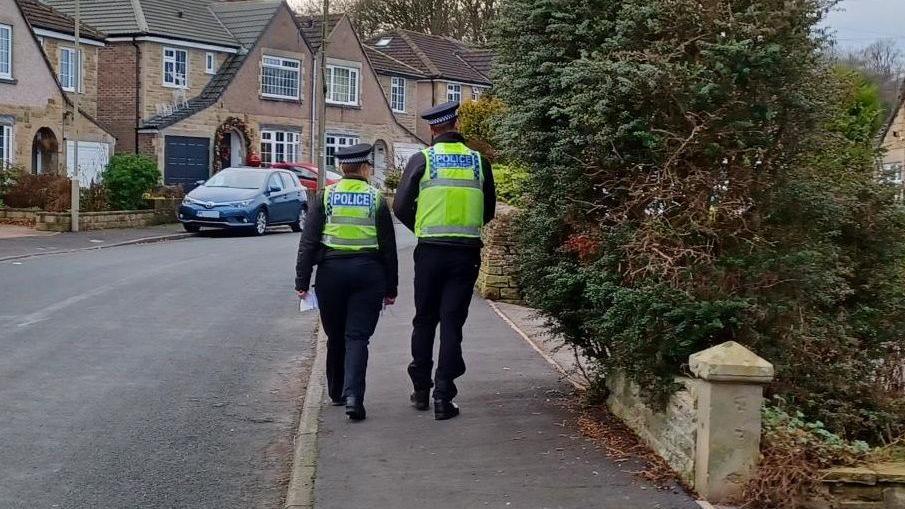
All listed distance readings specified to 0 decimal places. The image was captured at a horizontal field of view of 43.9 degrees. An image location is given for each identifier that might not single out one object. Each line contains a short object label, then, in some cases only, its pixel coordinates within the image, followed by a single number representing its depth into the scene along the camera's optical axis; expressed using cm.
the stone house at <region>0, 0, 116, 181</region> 3200
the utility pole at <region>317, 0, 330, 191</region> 3450
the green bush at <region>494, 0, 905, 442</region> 618
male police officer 741
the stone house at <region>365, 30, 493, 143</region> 5384
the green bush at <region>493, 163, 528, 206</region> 791
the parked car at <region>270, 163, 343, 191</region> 3634
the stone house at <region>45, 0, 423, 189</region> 3984
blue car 2627
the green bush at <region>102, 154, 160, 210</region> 2733
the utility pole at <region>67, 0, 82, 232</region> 2473
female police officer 772
